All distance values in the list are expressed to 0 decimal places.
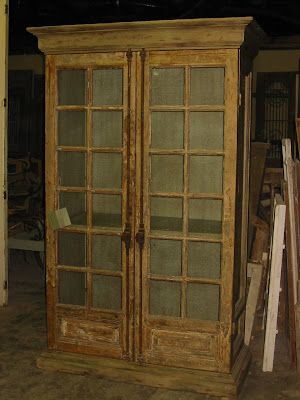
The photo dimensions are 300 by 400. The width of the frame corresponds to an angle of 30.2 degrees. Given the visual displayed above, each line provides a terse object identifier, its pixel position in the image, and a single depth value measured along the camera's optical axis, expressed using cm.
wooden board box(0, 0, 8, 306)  470
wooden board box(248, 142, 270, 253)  421
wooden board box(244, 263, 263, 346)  388
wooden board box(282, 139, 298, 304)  360
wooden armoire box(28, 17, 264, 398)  311
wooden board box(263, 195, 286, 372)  348
